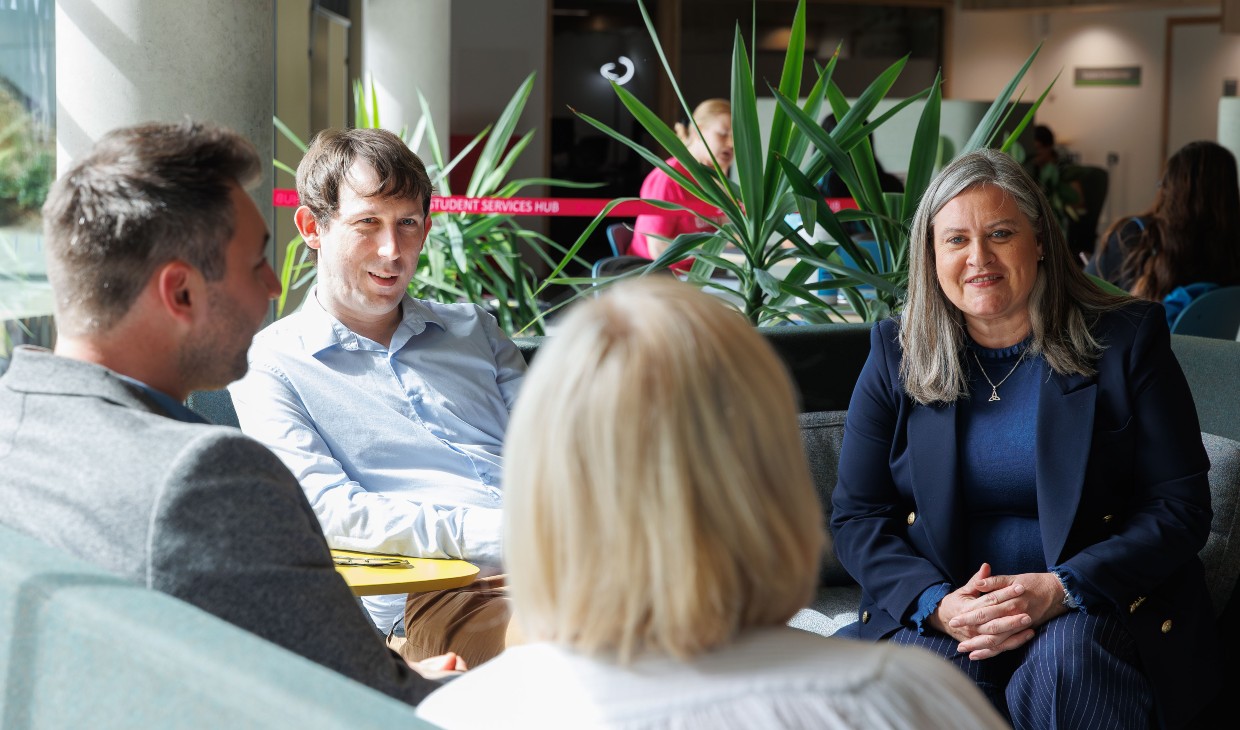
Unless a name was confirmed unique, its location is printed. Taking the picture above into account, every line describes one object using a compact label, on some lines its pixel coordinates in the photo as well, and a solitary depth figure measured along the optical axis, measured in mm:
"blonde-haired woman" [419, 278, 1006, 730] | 887
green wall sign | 14062
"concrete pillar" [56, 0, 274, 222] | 3537
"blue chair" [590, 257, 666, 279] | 5074
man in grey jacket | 1180
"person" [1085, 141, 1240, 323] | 4738
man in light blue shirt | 2211
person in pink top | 5398
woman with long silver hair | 2068
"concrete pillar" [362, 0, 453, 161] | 7621
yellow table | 1677
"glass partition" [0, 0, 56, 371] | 4195
